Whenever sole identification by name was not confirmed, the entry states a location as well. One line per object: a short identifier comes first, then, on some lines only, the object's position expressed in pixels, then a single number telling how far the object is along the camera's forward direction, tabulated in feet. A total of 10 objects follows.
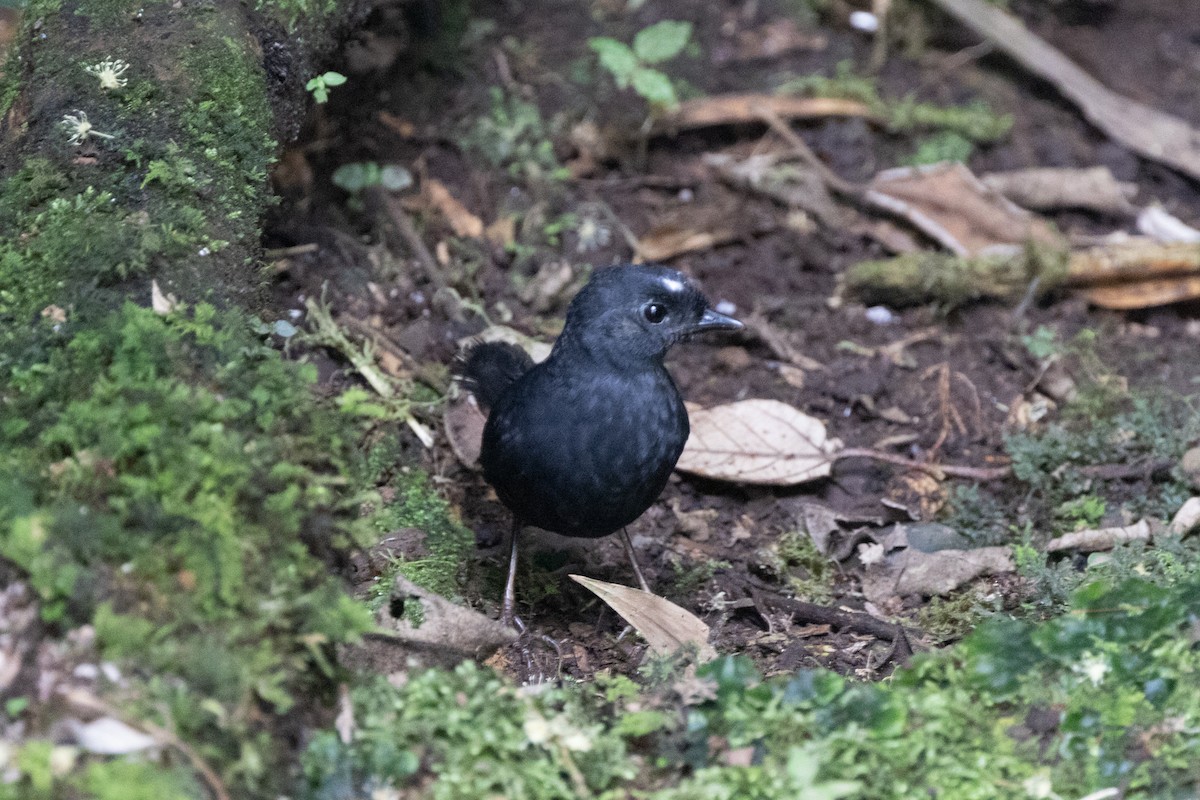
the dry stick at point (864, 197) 39.74
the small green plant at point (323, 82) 28.02
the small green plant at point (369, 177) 37.37
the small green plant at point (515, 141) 40.14
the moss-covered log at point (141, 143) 23.03
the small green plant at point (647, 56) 39.27
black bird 26.13
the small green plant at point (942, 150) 43.32
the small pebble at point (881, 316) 38.22
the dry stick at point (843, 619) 26.10
